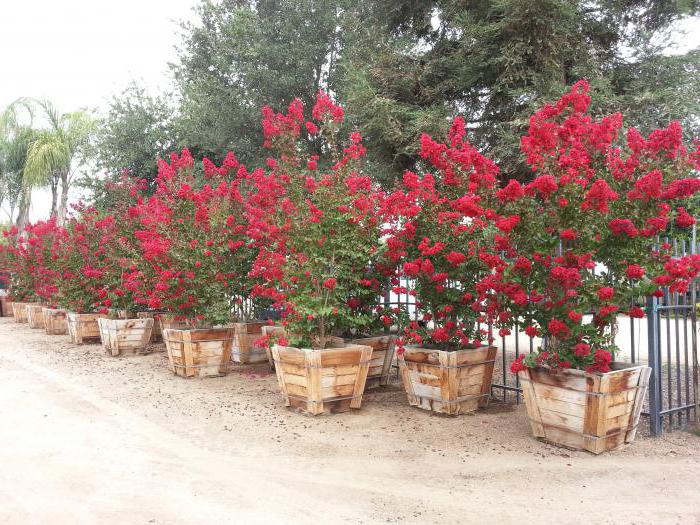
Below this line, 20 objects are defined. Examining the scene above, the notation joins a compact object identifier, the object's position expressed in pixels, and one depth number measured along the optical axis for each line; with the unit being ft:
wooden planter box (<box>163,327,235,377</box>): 23.29
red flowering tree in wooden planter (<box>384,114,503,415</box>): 16.38
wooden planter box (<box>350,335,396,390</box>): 20.52
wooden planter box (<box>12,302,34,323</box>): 51.63
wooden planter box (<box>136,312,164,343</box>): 33.20
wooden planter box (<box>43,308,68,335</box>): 40.70
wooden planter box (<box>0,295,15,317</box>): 61.26
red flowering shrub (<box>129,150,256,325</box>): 23.32
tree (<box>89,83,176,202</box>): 52.90
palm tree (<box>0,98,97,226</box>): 73.46
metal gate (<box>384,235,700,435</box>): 14.47
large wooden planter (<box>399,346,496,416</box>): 16.58
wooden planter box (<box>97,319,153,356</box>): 29.32
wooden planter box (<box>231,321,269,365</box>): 26.73
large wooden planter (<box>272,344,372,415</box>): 17.03
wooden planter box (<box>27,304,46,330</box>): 46.19
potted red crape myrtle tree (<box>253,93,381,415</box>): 17.38
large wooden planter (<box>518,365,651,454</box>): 13.20
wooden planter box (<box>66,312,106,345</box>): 33.96
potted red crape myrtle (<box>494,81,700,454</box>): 12.92
